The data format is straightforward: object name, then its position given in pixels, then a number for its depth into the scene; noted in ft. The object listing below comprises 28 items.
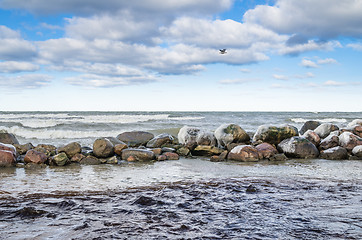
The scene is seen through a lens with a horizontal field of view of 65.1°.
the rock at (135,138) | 38.63
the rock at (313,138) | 33.06
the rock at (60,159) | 24.42
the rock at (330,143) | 32.01
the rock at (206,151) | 30.99
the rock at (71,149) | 26.98
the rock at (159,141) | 35.14
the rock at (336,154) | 28.63
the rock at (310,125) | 46.65
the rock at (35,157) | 24.18
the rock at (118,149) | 28.81
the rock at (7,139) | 33.00
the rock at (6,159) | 23.12
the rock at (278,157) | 28.14
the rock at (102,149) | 27.61
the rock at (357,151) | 28.60
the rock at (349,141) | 30.58
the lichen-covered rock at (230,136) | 34.12
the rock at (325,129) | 38.63
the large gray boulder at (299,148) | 29.41
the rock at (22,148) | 29.71
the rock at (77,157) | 26.11
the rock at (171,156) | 28.71
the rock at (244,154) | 27.17
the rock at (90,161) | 25.61
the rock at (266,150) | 28.71
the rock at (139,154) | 27.45
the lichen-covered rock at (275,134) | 33.47
